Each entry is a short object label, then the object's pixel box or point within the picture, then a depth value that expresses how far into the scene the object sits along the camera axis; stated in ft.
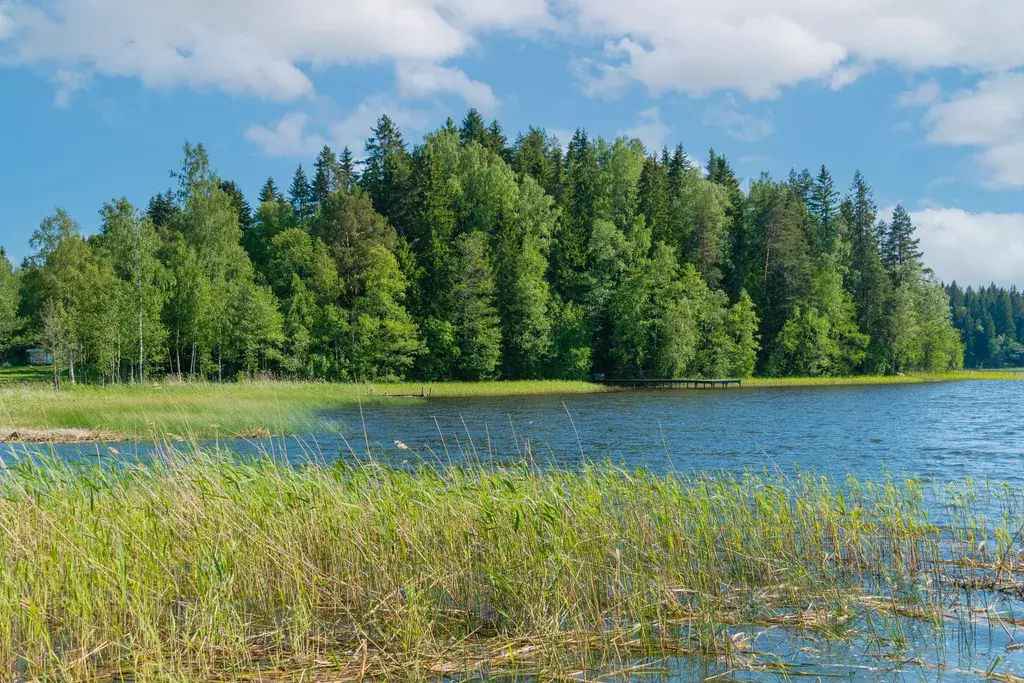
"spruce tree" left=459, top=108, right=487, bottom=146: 284.00
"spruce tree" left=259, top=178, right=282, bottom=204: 319.47
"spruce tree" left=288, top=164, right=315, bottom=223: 304.93
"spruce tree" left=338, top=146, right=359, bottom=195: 285.43
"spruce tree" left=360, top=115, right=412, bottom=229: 245.65
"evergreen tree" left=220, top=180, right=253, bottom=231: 288.30
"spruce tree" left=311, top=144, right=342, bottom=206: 291.38
